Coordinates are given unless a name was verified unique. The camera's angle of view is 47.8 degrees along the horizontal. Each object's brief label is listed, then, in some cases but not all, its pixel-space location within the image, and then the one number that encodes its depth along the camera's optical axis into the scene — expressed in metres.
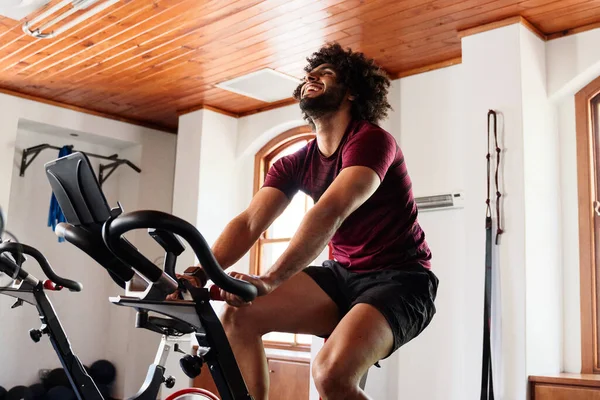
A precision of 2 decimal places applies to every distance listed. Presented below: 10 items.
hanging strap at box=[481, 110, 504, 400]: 3.55
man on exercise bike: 1.67
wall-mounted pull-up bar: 5.93
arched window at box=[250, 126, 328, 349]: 5.40
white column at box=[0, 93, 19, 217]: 5.51
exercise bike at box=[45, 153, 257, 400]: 1.33
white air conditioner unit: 4.20
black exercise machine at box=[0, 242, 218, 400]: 2.54
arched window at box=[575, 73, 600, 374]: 3.78
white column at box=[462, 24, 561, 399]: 3.64
